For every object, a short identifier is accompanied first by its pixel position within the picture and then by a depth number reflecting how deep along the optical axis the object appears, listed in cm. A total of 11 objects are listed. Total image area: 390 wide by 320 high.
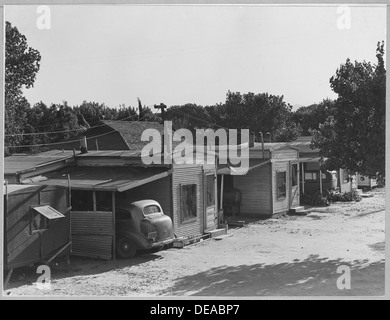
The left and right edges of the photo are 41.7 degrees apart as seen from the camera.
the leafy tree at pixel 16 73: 1277
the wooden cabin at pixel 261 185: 2197
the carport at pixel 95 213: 1363
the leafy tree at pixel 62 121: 3066
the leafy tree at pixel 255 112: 3503
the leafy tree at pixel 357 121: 1234
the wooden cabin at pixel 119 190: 1370
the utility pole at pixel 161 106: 2578
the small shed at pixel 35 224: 1073
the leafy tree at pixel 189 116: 3806
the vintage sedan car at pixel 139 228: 1364
